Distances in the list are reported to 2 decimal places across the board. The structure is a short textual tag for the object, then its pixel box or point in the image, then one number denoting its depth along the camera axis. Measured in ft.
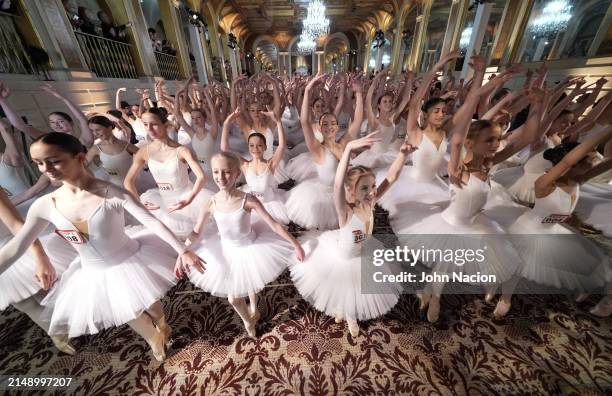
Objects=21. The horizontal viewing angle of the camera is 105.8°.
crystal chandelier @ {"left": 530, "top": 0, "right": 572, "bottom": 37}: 24.45
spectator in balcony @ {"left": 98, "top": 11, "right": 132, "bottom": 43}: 27.93
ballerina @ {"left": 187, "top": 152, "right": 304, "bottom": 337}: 6.07
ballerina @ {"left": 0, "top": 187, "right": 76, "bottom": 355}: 5.30
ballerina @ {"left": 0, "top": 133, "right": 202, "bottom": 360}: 4.64
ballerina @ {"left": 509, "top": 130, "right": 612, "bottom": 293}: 6.19
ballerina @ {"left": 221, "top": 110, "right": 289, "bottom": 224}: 9.00
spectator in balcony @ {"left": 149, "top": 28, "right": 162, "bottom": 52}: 34.49
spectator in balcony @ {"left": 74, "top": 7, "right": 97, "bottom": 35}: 24.23
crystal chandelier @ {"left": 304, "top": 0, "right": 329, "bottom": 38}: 44.78
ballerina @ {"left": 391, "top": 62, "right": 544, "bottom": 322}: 6.35
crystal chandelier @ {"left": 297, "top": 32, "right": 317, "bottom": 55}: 56.06
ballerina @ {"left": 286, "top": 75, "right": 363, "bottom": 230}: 9.60
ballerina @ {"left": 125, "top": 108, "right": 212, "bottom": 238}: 7.93
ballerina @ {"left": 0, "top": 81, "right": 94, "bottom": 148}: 8.57
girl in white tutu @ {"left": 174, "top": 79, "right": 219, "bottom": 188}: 12.64
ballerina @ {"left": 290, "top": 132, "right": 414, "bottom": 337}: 5.88
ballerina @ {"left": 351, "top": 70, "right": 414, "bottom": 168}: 13.52
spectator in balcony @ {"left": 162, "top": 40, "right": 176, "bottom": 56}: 39.59
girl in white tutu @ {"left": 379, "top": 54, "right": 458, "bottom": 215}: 9.11
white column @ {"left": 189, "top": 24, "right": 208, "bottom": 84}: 48.26
